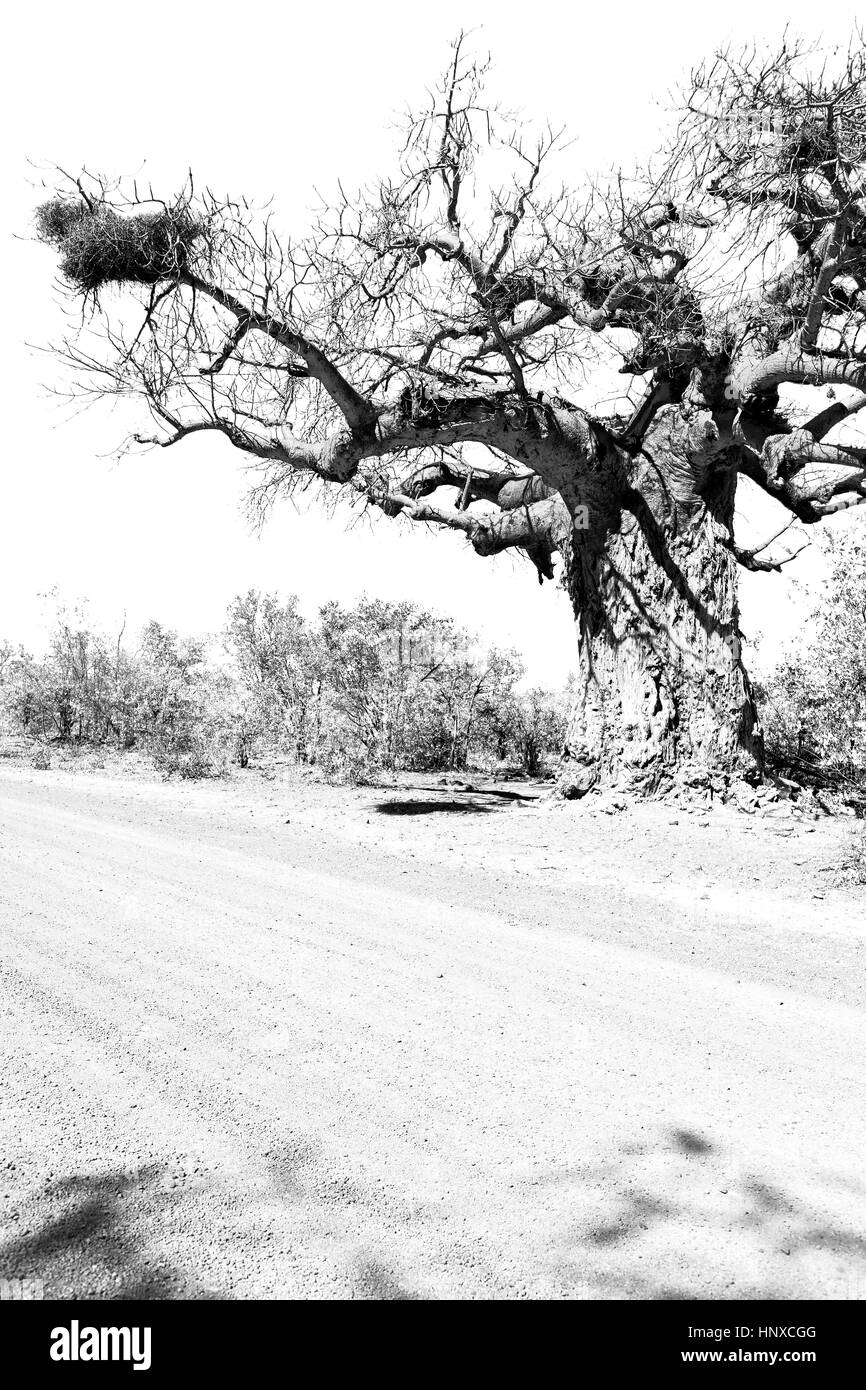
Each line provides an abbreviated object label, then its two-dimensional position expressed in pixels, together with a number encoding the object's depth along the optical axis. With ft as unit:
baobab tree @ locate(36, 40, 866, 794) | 27.73
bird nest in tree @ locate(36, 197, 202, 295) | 29.22
